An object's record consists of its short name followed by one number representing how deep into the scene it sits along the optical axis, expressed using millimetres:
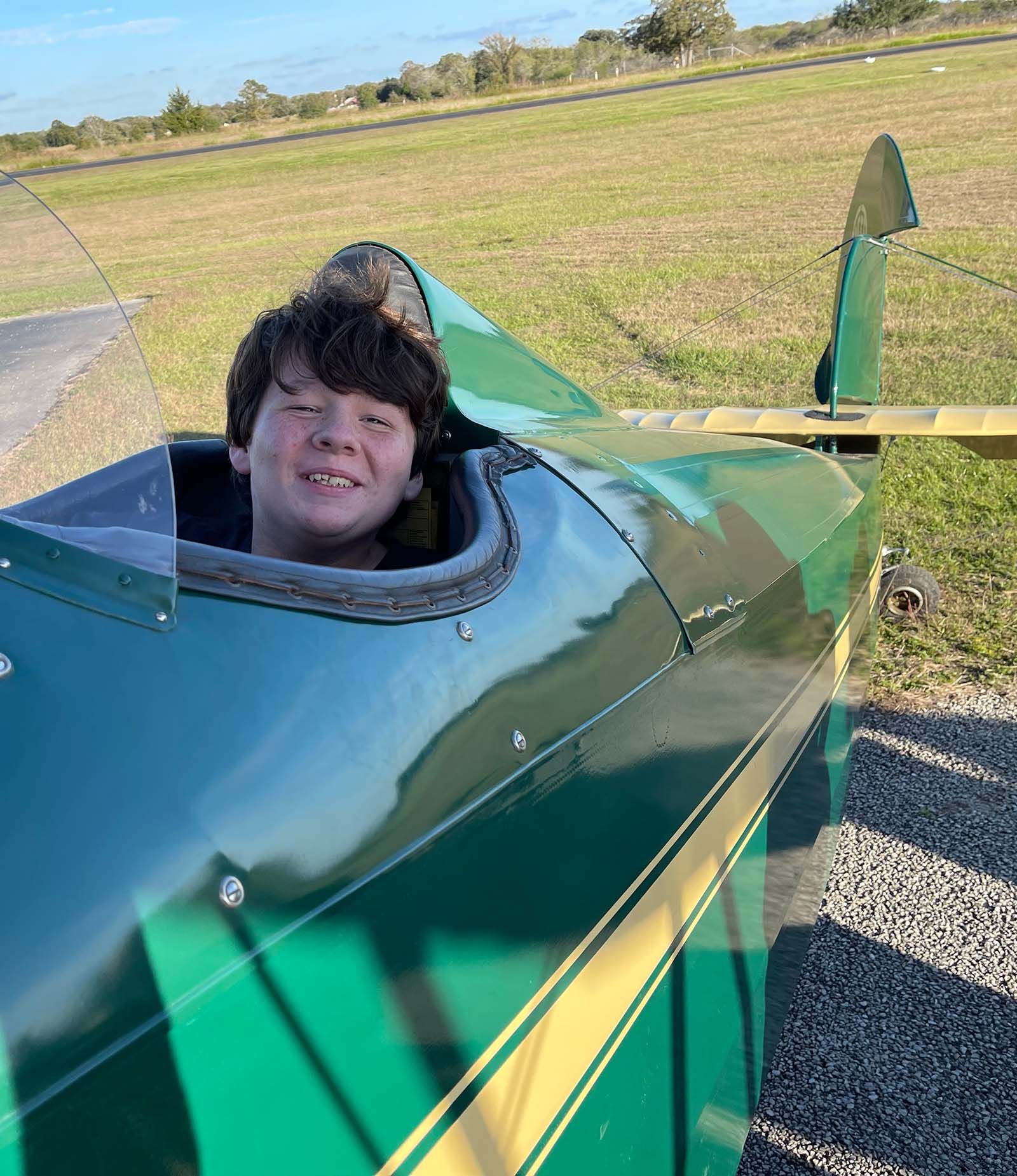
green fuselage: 901
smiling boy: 1879
